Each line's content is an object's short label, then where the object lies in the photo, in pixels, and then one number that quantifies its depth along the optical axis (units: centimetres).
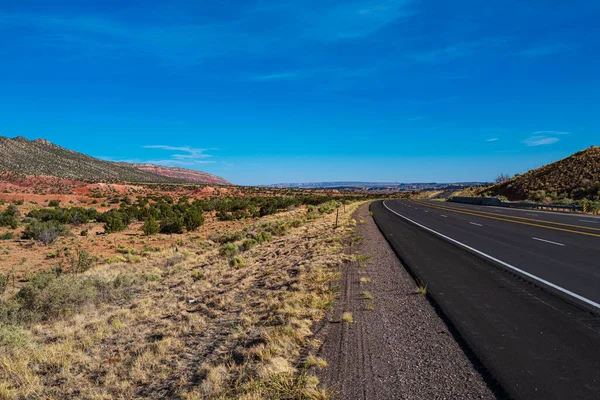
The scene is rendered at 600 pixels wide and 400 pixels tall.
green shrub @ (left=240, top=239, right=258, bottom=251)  1962
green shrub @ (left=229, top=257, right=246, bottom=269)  1486
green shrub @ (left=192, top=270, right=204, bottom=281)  1376
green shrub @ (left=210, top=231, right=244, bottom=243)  2399
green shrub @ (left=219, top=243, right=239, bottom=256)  1851
